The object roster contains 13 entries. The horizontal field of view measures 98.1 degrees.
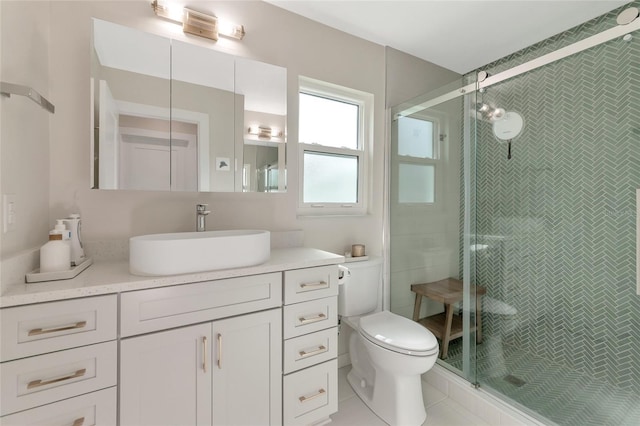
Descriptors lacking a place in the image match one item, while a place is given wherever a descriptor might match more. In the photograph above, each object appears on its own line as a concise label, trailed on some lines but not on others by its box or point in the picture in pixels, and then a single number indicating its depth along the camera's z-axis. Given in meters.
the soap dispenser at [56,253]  1.01
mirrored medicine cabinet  1.30
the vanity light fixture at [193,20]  1.42
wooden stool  1.84
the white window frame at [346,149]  1.94
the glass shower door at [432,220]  1.86
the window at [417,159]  2.08
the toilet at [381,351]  1.45
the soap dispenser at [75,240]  1.15
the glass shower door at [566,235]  1.48
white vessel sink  1.06
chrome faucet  1.42
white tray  0.96
